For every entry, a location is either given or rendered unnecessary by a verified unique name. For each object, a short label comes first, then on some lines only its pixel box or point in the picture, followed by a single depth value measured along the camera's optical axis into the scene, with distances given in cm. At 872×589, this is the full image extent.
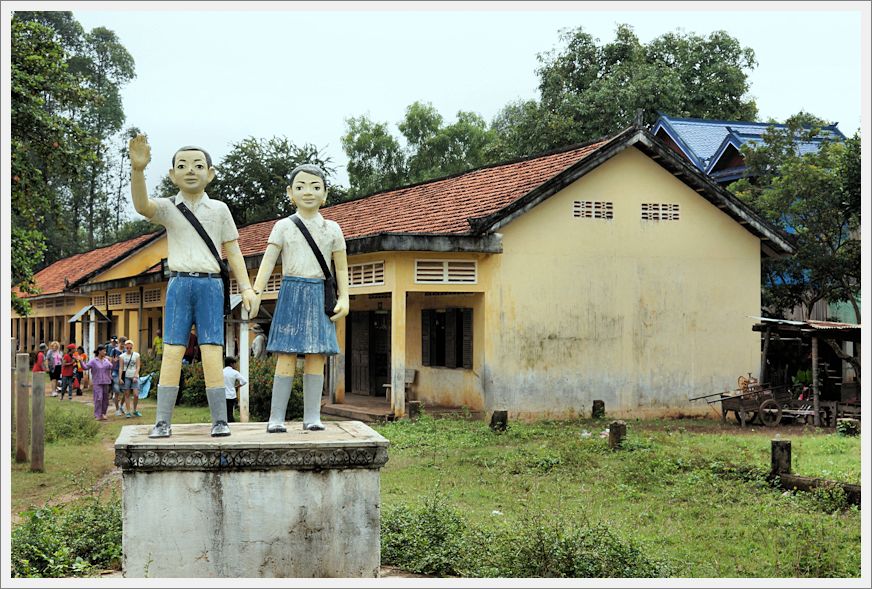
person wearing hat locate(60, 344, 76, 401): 2419
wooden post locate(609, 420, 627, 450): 1345
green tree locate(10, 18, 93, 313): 1379
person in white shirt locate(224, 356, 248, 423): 1510
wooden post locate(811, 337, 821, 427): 1728
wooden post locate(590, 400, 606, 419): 1802
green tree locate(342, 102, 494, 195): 4228
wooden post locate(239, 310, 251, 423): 1534
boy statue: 698
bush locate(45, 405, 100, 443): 1552
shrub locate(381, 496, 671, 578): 696
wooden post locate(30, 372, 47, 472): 1237
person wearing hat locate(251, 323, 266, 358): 2141
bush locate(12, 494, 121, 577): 698
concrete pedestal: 630
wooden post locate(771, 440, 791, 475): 1089
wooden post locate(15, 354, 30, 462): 1310
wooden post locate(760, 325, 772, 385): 1819
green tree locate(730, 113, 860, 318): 2105
